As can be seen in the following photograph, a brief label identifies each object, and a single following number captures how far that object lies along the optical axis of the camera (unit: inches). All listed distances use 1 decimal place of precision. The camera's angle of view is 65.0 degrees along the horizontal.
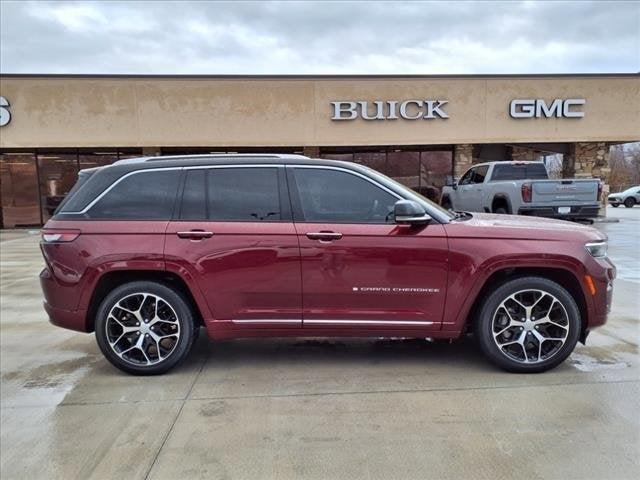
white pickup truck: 482.9
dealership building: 664.4
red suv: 157.3
